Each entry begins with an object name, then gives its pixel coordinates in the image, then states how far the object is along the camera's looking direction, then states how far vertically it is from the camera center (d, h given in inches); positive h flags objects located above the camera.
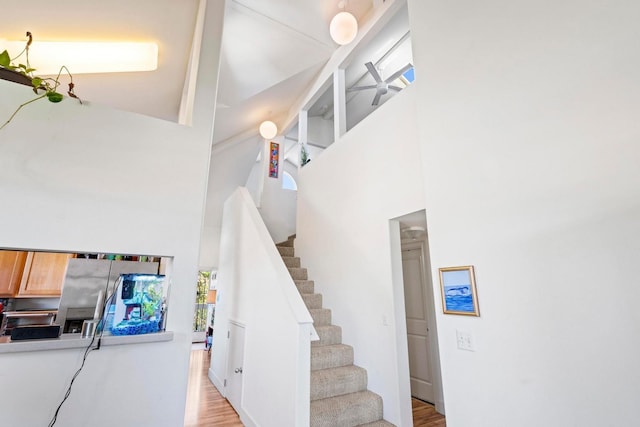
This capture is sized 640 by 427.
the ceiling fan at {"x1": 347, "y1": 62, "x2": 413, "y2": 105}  185.8 +134.2
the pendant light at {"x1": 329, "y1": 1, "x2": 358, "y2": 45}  133.0 +116.9
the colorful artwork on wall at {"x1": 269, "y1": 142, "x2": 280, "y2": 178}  245.6 +110.0
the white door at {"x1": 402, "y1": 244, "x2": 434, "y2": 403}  149.7 -16.4
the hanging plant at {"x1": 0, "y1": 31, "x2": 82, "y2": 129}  73.5 +54.0
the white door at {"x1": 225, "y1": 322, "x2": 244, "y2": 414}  131.3 -34.3
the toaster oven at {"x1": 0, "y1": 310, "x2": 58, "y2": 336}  117.3 -10.3
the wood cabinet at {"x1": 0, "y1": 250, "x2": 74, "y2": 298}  120.3 +6.2
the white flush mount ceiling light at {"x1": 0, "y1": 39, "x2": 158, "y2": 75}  110.2 +95.2
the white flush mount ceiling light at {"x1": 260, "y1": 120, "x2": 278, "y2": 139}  235.1 +126.4
